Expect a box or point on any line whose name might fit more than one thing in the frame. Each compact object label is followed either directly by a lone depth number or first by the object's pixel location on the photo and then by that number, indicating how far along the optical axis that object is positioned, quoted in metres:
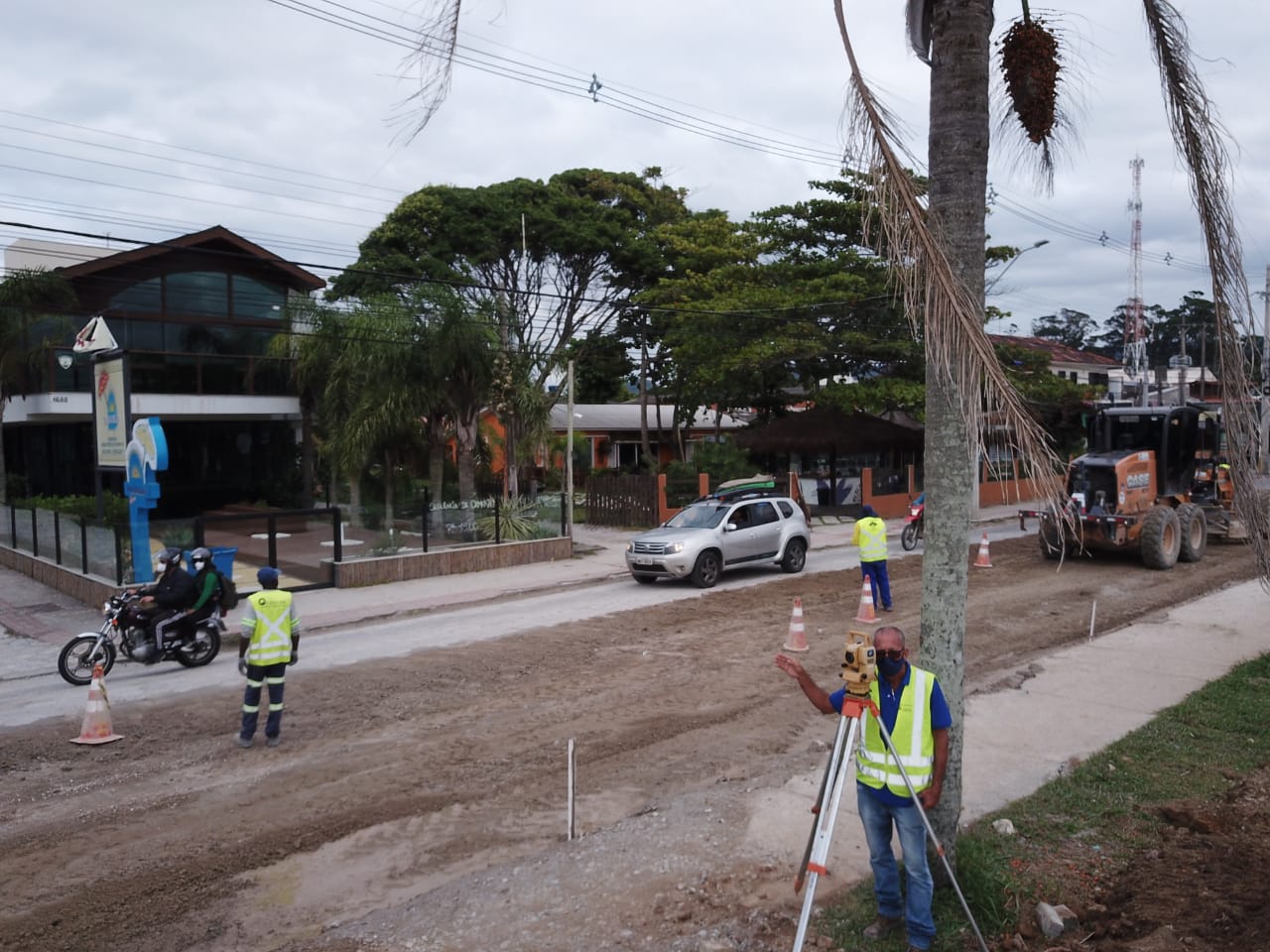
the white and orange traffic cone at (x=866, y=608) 14.07
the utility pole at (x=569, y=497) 22.55
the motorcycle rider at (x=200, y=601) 12.06
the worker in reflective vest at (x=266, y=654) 8.96
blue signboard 15.73
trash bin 16.33
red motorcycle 21.95
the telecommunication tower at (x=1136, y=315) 42.43
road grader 19.09
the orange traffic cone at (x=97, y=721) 9.31
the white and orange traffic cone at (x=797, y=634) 12.48
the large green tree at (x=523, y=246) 32.12
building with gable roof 27.14
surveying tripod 4.64
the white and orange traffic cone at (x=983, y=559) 19.87
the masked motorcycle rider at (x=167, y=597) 12.07
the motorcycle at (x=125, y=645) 11.68
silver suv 17.86
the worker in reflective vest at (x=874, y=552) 14.38
